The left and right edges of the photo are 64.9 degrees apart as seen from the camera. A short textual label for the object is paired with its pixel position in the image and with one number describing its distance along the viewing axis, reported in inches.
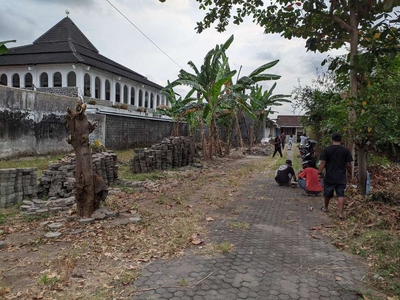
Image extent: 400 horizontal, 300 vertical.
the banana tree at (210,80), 530.3
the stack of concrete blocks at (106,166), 307.7
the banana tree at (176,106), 592.7
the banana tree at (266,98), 814.5
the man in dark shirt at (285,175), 357.7
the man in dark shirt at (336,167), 227.3
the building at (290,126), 1969.1
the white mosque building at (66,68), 847.1
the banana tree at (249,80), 565.8
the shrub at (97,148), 409.7
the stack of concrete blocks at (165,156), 419.2
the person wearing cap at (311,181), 304.5
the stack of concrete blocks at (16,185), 242.1
